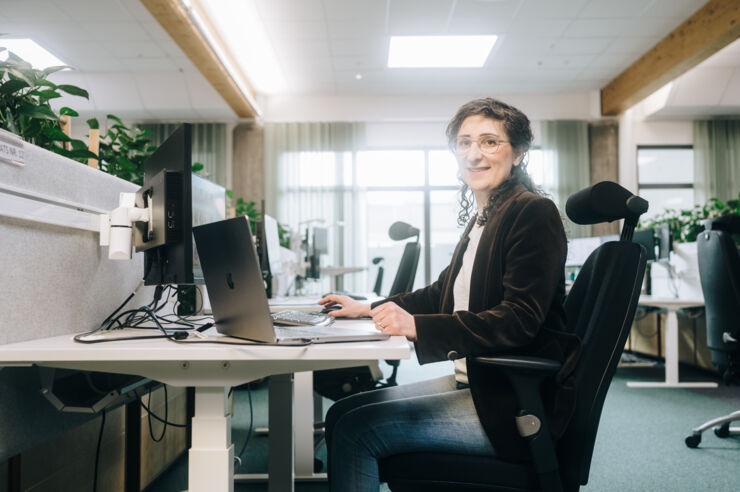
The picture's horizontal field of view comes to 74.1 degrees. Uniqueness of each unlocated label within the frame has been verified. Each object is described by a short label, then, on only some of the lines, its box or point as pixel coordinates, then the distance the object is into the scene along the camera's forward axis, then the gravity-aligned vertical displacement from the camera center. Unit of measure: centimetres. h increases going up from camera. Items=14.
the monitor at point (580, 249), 460 +12
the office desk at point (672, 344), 334 -58
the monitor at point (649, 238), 369 +17
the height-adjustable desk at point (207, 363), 81 -17
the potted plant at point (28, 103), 120 +41
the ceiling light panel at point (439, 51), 477 +216
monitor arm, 117 +9
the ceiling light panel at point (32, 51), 459 +209
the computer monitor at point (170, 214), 108 +11
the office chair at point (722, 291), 199 -13
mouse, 139 -13
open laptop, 81 -4
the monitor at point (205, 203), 153 +21
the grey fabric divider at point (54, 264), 100 +0
